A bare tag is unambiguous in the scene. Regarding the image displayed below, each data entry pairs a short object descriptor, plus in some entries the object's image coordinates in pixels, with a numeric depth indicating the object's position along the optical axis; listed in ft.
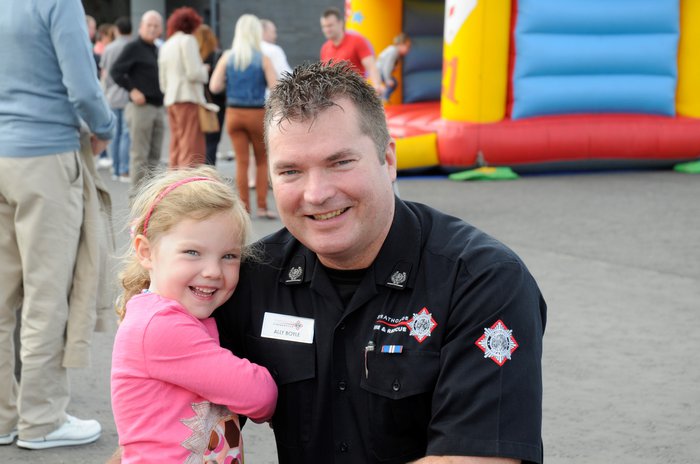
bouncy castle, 34.45
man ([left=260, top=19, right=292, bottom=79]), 29.12
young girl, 7.44
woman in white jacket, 30.37
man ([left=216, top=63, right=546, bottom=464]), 6.64
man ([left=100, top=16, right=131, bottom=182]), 34.83
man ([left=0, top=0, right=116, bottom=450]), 12.86
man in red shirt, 31.89
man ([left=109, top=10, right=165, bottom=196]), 31.07
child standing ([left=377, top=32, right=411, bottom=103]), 41.70
